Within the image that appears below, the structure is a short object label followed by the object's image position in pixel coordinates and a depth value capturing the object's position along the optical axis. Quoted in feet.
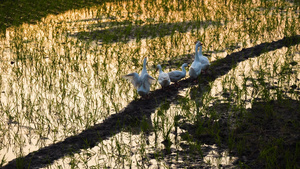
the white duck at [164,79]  42.37
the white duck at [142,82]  40.81
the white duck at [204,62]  48.88
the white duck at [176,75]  44.42
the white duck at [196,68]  45.52
